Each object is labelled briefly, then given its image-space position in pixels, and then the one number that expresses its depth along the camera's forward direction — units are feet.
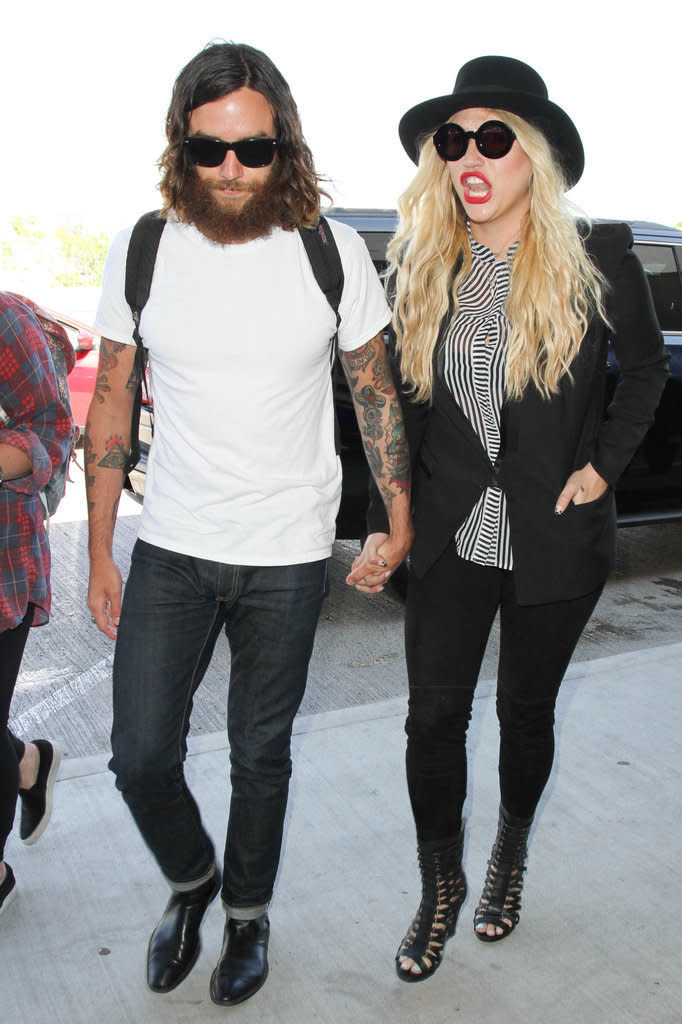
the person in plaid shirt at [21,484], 7.87
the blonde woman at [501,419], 7.61
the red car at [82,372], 29.19
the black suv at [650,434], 16.25
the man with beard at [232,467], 7.16
